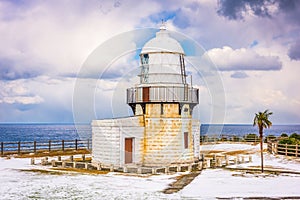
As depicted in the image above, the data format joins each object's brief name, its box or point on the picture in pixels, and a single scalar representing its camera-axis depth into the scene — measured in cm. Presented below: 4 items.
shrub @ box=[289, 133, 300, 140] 3366
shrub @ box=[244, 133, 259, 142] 4479
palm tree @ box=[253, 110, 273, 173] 2142
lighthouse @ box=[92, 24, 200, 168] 2345
